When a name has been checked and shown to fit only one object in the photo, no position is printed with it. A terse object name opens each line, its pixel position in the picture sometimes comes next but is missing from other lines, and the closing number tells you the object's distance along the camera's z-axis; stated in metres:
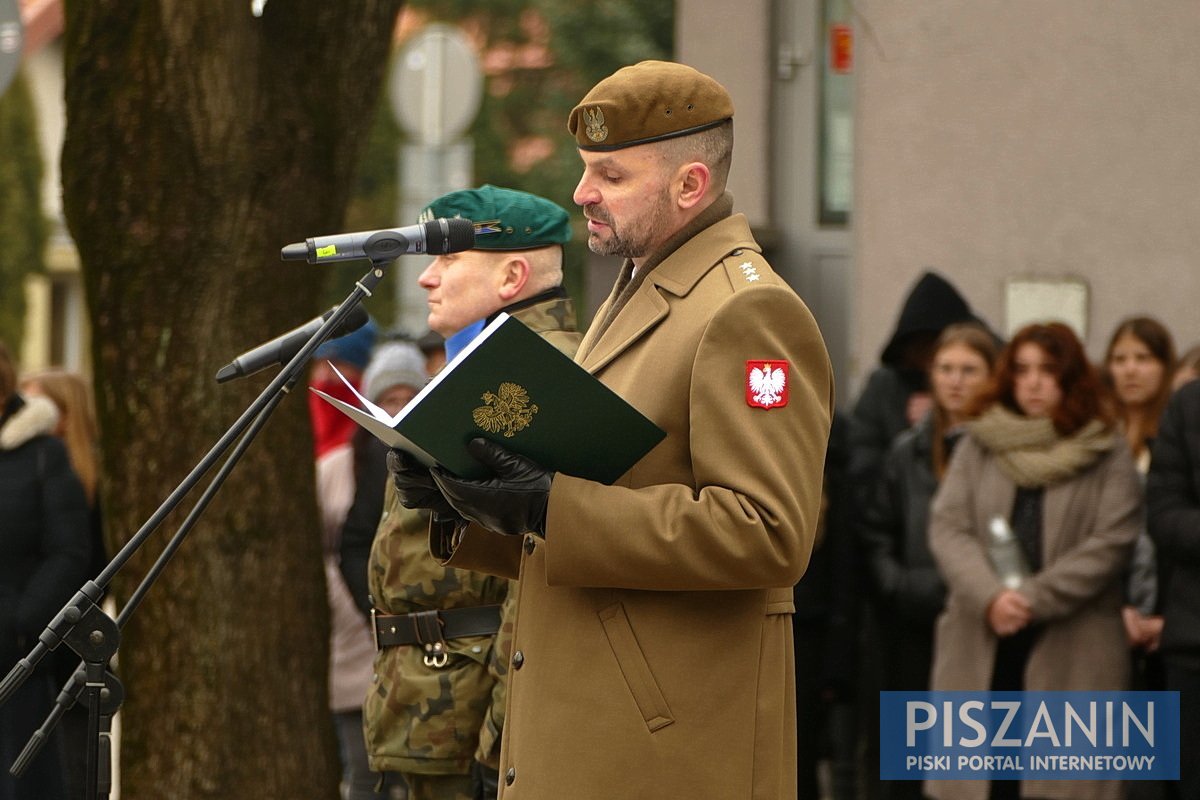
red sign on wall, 21.94
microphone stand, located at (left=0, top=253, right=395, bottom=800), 7.18
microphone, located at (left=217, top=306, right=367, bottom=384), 7.62
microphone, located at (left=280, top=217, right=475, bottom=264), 7.23
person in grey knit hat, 15.56
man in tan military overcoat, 6.52
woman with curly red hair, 13.04
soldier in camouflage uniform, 9.38
